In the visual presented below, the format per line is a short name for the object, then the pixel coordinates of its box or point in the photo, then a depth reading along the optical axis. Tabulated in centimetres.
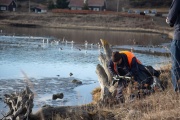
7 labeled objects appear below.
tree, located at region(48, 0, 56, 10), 8881
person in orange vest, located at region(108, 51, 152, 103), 757
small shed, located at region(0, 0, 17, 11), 9369
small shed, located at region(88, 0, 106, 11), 9838
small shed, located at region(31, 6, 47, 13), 9301
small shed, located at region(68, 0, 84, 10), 9656
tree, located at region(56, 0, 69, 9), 8830
